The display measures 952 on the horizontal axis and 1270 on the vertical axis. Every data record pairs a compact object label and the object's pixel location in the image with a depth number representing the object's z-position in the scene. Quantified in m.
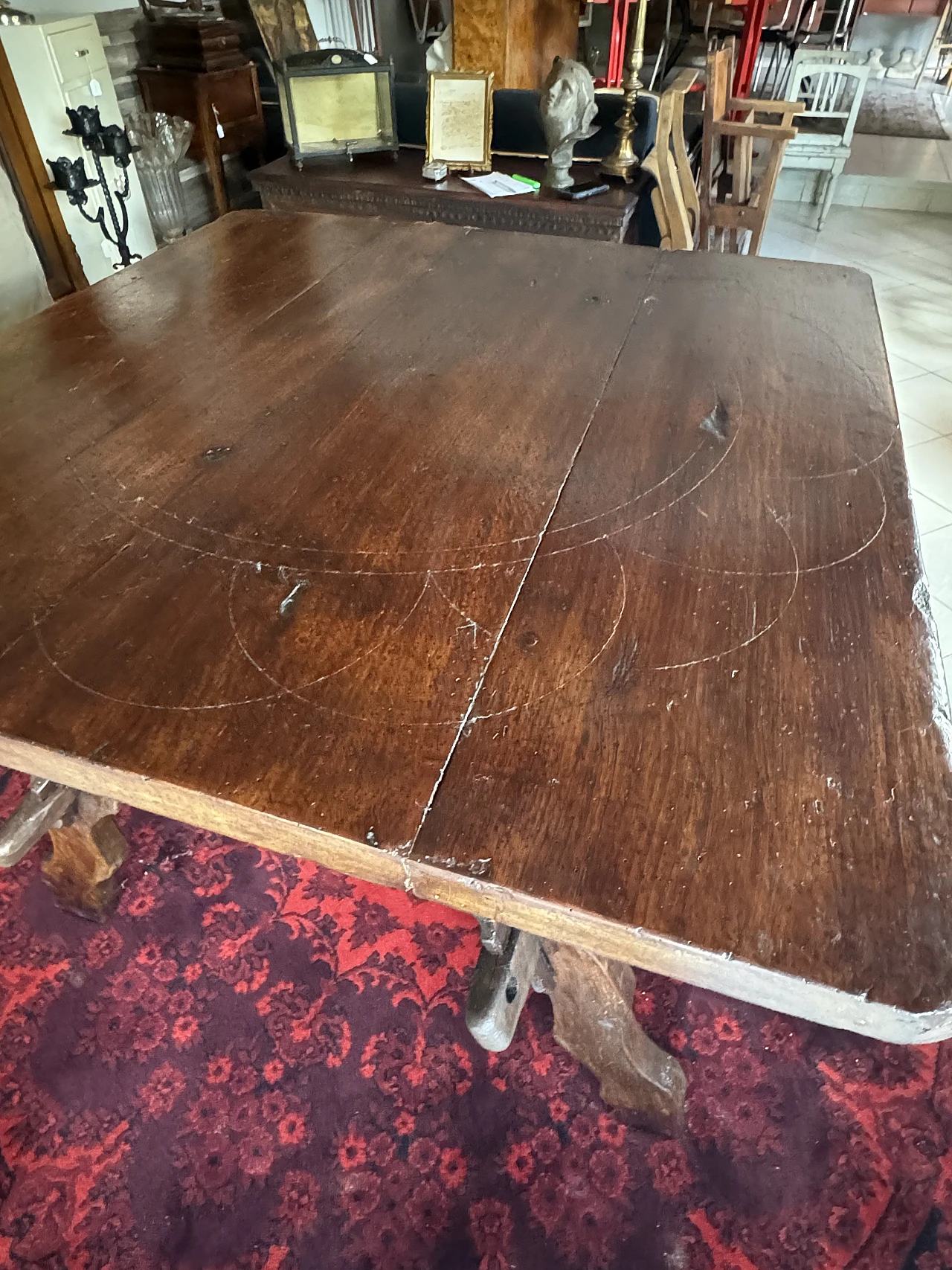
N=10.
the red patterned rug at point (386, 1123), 1.07
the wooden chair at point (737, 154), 2.63
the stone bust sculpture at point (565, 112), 2.46
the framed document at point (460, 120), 2.74
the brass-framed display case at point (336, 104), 2.76
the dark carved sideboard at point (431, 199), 2.59
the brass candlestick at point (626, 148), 2.61
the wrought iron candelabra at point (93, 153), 2.41
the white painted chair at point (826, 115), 4.33
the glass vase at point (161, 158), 2.70
